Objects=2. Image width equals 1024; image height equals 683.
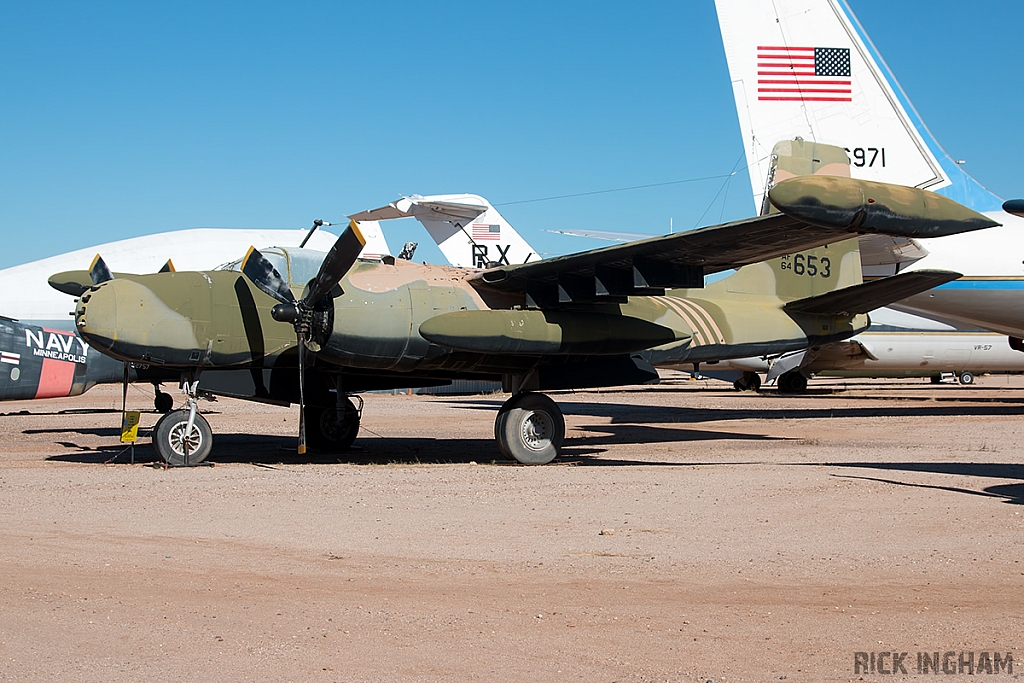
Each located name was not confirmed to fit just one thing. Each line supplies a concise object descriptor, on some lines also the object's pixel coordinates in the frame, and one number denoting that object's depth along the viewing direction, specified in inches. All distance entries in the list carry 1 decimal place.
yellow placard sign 581.9
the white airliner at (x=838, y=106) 994.7
